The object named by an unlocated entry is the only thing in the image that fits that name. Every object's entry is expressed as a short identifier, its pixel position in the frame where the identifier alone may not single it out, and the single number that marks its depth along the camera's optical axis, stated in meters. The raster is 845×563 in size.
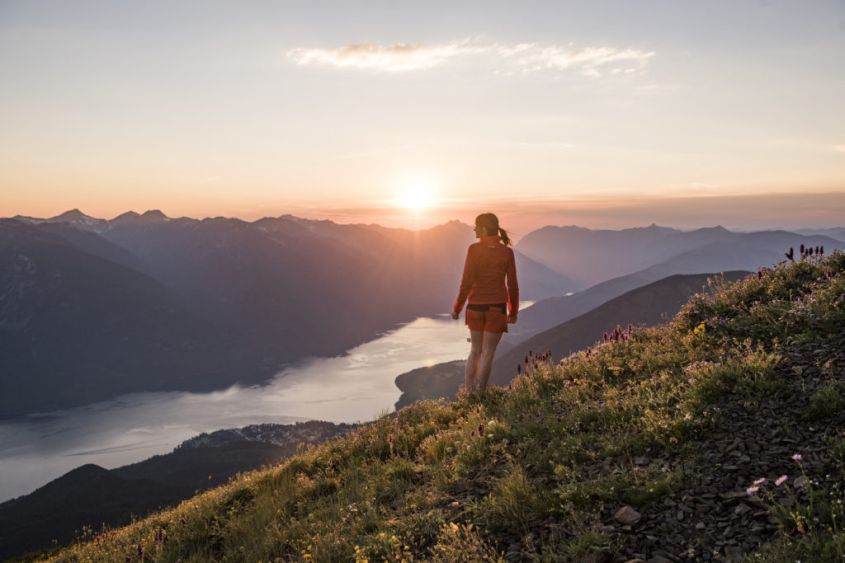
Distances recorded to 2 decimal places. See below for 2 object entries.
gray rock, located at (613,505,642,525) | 3.96
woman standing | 8.96
